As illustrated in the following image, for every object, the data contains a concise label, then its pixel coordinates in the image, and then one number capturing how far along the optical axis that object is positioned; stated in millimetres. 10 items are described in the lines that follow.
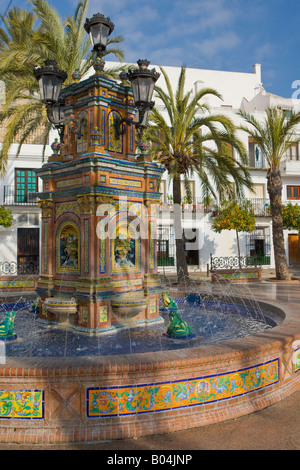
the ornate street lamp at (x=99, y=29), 6992
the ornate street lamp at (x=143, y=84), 6652
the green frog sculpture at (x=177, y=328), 6559
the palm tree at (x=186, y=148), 13695
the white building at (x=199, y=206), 23734
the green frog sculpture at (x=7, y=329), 6547
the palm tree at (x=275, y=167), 16969
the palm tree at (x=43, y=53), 12258
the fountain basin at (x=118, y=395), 3821
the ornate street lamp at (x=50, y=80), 6863
